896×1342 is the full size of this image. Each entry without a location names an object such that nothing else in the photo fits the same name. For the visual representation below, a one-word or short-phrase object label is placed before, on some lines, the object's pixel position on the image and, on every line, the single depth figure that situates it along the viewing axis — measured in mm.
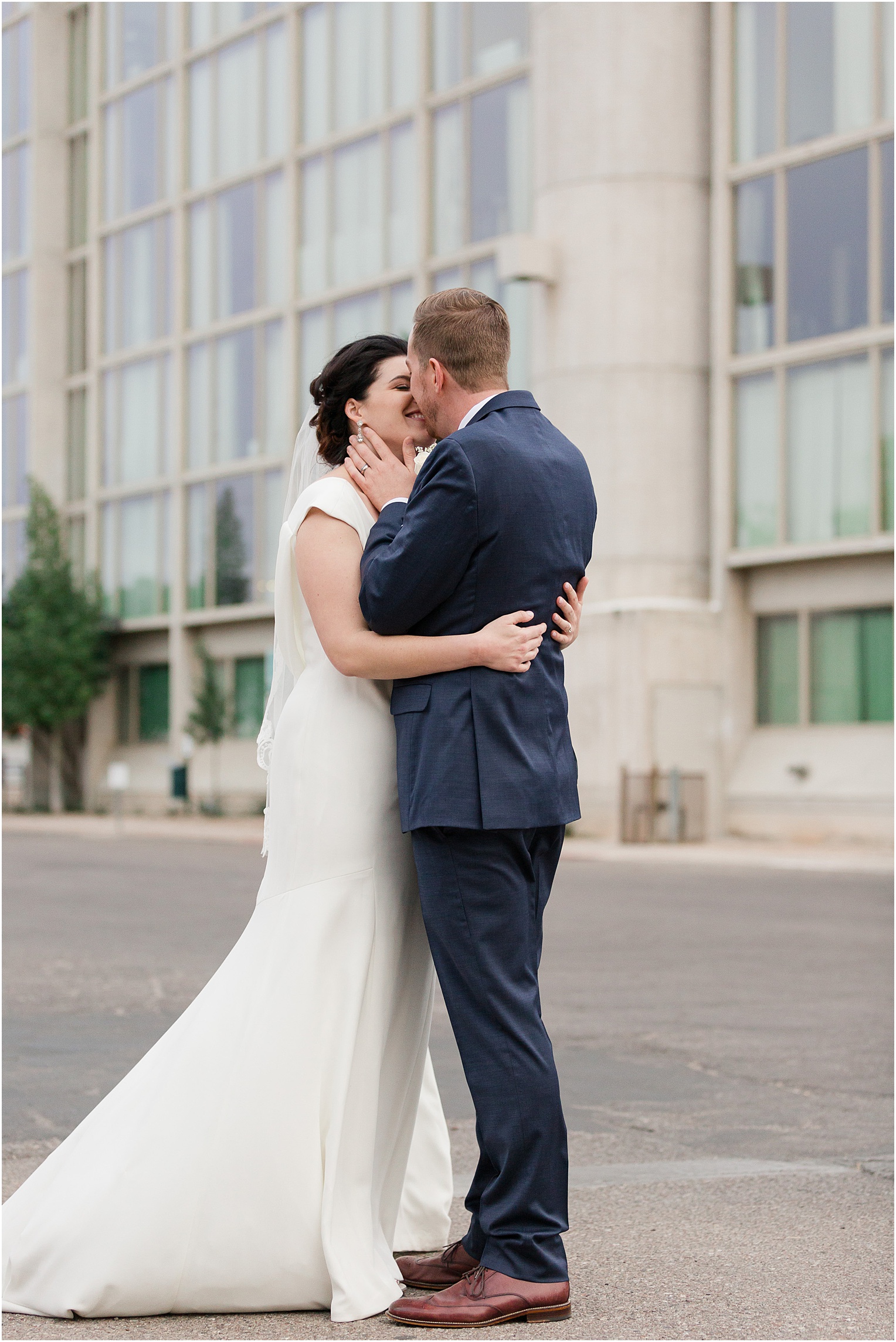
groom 3438
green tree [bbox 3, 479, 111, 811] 41031
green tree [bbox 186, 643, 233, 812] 37875
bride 3529
